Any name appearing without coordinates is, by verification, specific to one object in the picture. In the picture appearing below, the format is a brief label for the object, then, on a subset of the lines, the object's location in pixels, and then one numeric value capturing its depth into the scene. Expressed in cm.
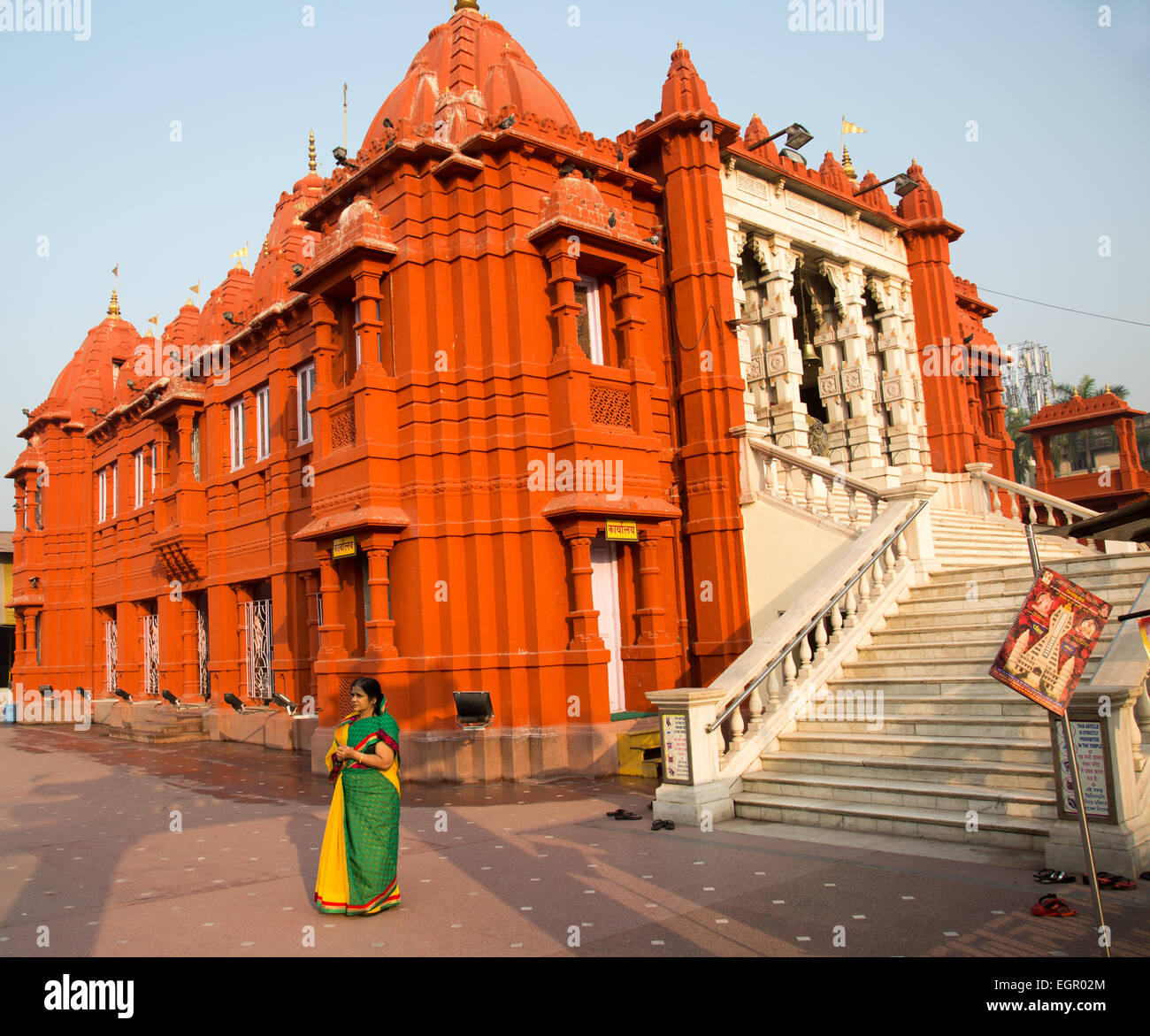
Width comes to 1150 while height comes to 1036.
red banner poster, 492
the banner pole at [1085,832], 453
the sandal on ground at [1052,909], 539
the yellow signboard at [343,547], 1284
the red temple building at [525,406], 1235
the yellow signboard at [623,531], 1262
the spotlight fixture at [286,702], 1622
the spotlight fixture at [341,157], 1409
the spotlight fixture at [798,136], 1688
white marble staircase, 748
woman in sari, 610
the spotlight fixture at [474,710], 1159
